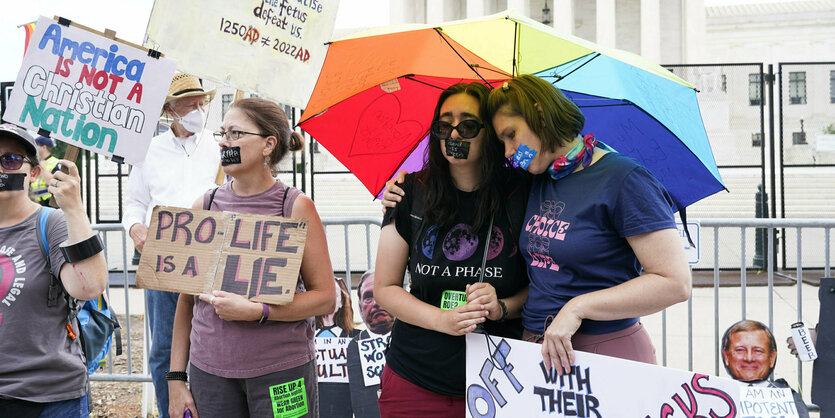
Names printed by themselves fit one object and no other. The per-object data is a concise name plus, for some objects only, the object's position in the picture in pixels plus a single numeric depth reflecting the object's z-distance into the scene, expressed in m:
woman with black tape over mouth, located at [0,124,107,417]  2.53
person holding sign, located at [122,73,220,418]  4.45
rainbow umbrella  2.65
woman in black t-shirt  2.55
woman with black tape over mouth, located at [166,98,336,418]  2.72
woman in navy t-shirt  2.26
